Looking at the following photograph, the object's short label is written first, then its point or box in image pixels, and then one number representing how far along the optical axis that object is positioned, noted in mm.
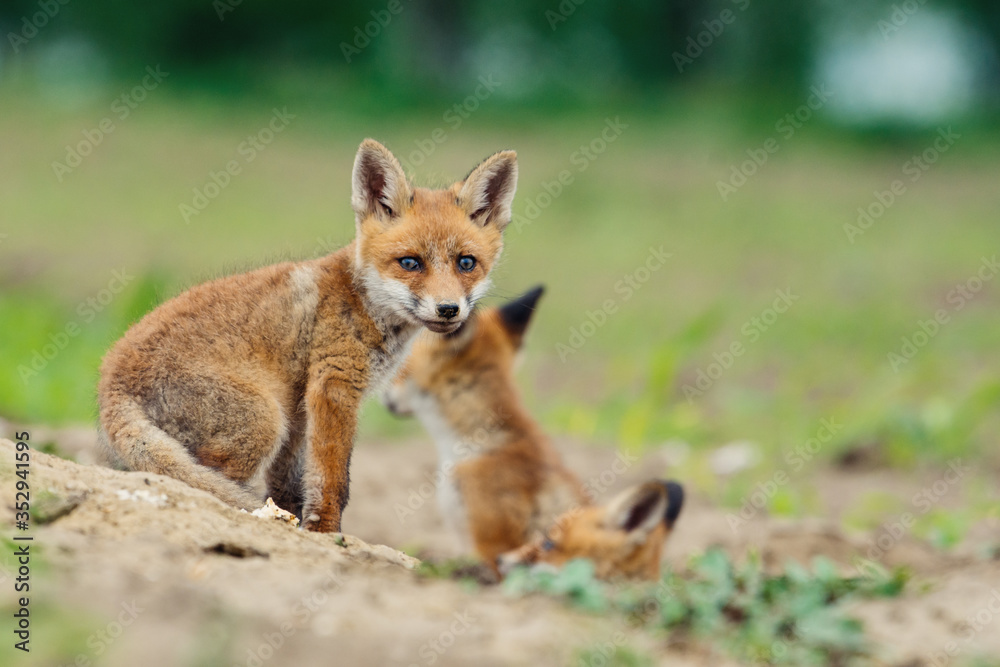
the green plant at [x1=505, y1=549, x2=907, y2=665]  6934
